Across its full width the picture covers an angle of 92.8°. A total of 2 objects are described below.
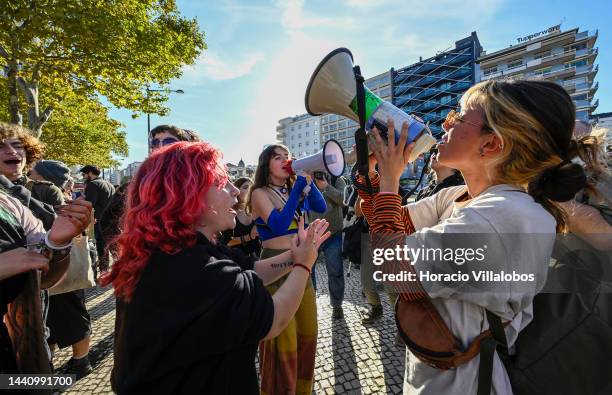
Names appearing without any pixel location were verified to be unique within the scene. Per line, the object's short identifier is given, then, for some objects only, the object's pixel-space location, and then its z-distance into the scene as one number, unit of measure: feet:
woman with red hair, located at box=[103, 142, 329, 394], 3.41
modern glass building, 186.09
